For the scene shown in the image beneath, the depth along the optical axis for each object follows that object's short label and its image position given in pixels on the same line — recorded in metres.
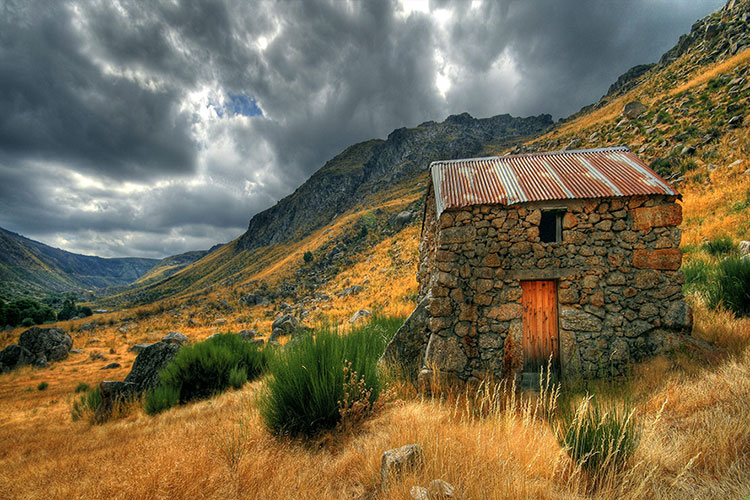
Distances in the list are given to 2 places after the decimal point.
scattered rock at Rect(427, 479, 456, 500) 2.39
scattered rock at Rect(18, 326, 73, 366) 17.16
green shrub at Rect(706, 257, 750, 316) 6.56
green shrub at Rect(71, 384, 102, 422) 7.67
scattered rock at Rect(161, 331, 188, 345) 17.71
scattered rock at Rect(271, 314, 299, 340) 14.48
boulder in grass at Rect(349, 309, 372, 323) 13.47
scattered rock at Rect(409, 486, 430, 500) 2.35
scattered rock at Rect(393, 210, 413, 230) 36.00
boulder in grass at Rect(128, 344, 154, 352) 18.96
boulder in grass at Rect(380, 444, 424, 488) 2.74
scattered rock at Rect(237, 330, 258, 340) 16.63
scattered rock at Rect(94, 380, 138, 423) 7.18
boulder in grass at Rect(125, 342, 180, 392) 7.97
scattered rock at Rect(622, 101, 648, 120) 27.09
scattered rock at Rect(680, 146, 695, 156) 17.20
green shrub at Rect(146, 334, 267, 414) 6.87
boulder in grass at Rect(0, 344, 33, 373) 16.09
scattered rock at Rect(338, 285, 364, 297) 22.66
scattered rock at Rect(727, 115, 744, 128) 16.52
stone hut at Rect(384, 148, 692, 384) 5.80
